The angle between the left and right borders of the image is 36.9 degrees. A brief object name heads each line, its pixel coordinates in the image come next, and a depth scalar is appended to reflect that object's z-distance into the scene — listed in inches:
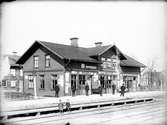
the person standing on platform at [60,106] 389.2
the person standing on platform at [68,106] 414.9
